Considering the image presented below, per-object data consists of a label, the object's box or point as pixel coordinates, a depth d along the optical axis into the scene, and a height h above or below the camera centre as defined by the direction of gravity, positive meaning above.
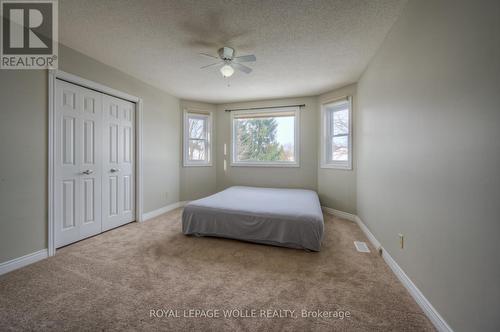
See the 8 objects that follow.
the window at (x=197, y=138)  4.64 +0.63
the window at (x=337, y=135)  3.71 +0.60
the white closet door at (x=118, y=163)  3.00 +0.02
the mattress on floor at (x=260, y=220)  2.43 -0.73
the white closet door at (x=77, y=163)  2.43 +0.01
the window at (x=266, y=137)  4.52 +0.66
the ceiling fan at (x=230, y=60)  2.34 +1.30
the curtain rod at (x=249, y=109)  4.60 +1.32
